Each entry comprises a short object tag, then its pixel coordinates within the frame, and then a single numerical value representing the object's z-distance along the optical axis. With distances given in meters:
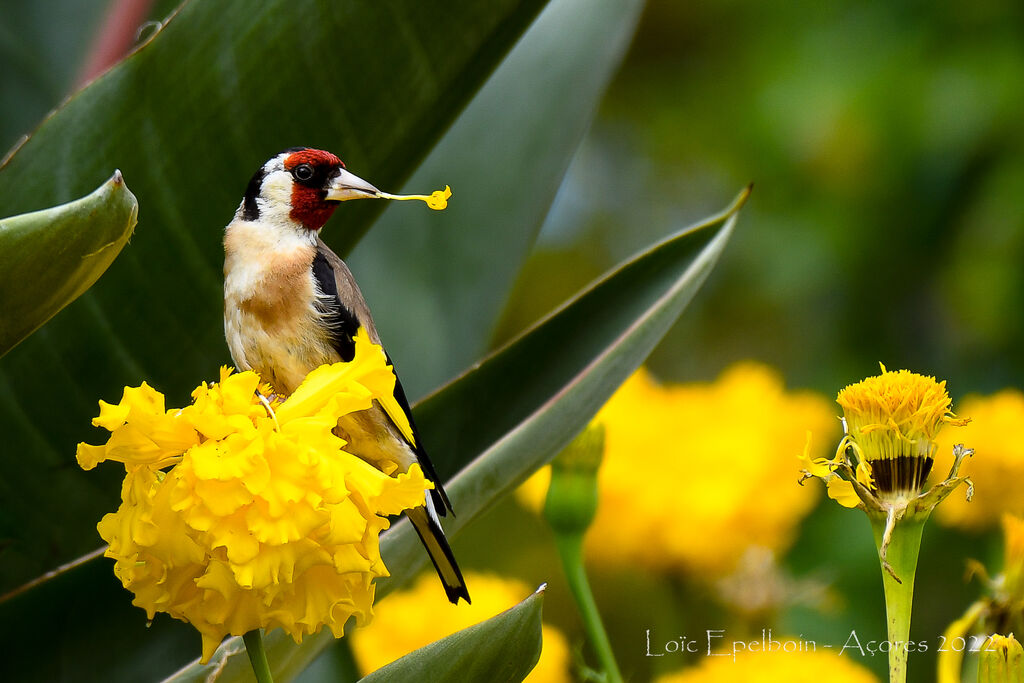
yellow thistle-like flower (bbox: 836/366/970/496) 3.44
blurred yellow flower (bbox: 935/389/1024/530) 3.72
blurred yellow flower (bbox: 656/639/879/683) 3.57
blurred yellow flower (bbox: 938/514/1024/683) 3.47
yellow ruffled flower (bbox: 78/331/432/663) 3.40
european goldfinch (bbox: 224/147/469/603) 3.49
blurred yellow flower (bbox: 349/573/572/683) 3.64
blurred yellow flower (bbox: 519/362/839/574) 3.86
